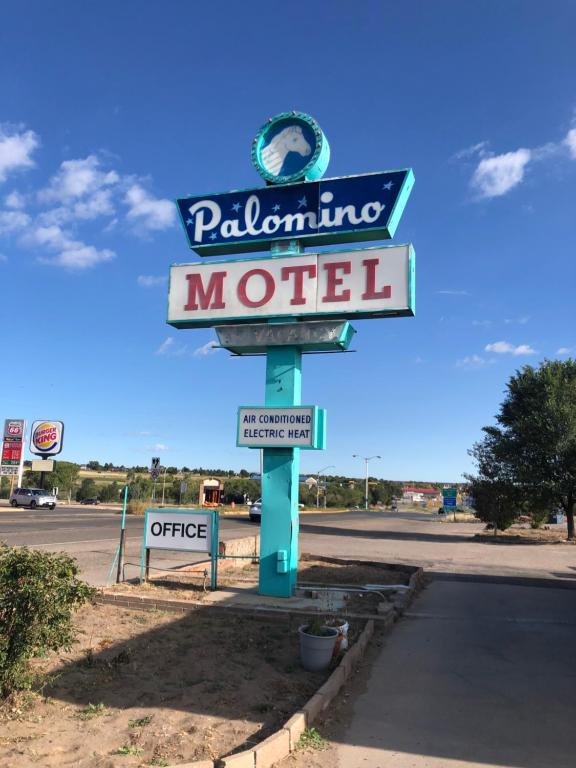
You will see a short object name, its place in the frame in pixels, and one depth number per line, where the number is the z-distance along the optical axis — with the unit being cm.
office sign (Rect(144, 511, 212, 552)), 1072
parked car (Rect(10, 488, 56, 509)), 4300
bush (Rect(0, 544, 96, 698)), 473
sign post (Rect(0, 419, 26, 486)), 5081
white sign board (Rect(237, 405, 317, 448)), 1013
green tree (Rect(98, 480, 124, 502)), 8419
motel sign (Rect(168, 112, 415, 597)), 1022
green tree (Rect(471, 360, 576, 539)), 2686
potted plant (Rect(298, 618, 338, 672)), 628
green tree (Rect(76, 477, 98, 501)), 8681
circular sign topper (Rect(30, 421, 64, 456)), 5022
